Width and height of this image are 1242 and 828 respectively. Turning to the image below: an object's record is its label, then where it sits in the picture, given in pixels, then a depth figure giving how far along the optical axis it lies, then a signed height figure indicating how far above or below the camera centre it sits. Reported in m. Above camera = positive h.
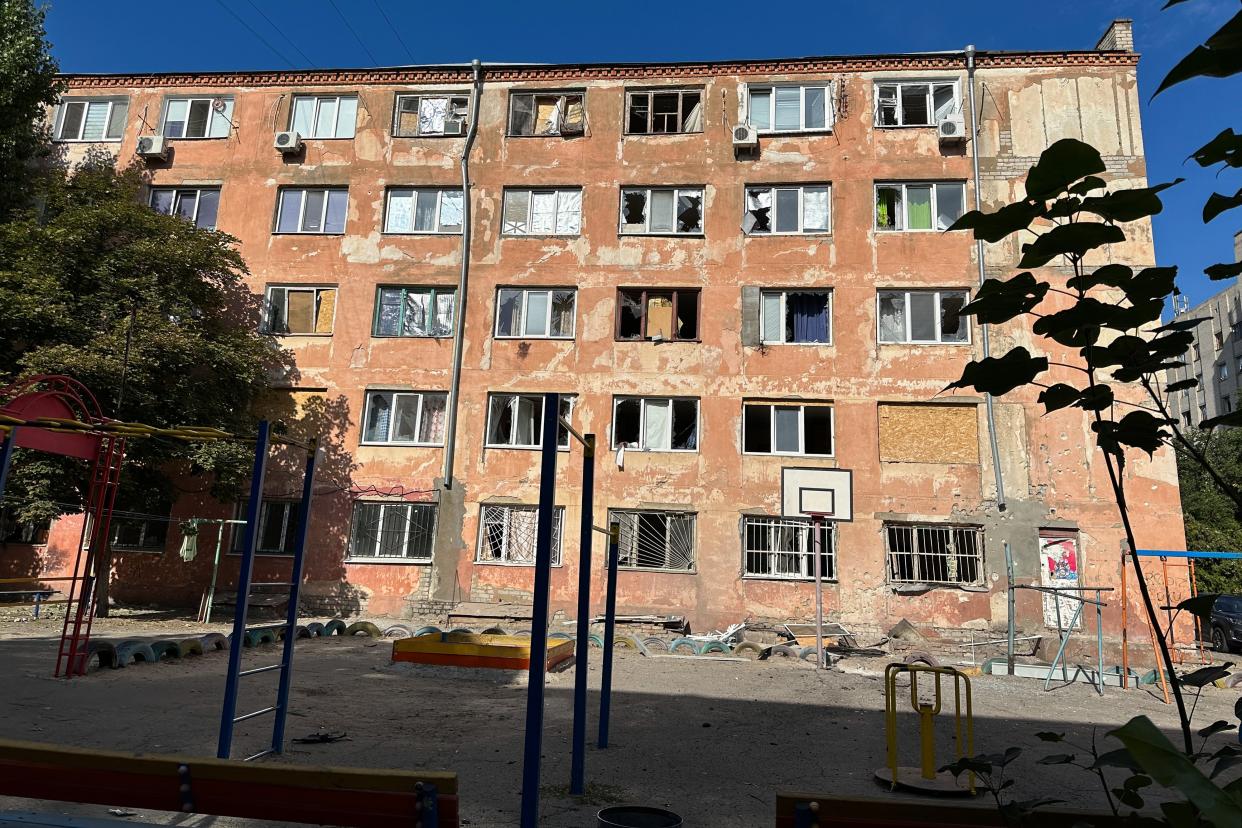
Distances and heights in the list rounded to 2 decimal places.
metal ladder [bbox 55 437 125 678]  10.44 -0.56
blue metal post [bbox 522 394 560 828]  4.87 -0.38
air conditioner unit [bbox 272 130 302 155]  22.22 +11.75
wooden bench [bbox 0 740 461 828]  3.46 -1.05
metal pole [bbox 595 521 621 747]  7.52 -0.67
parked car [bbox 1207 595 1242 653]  19.44 -0.83
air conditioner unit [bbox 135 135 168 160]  22.70 +11.71
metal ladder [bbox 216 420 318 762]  6.40 -0.51
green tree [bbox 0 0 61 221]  19.58 +11.65
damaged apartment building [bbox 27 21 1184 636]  18.95 +6.58
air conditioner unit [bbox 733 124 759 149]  21.06 +11.78
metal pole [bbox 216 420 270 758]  6.38 -0.33
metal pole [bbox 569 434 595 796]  6.31 -0.55
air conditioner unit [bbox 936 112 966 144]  20.45 +11.81
